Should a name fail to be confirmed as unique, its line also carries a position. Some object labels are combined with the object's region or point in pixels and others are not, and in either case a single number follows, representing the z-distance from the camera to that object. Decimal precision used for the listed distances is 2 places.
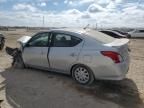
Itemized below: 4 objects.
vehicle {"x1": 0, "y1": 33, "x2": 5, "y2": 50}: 6.54
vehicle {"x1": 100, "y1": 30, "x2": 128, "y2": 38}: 11.71
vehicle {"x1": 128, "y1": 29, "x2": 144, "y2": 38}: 17.15
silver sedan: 2.87
